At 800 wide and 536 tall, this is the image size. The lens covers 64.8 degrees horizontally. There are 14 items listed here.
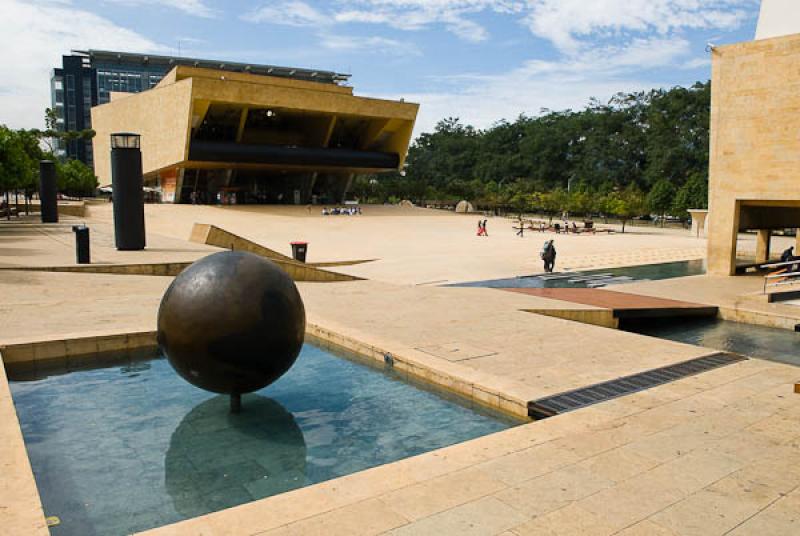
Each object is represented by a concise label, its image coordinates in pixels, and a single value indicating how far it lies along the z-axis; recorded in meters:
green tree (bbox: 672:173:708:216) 61.81
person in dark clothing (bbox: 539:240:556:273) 22.44
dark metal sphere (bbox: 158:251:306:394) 6.34
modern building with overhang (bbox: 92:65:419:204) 48.97
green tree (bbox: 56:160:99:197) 57.91
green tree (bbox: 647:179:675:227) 66.44
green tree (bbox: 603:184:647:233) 56.91
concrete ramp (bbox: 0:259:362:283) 16.80
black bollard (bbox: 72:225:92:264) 17.45
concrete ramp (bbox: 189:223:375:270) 23.60
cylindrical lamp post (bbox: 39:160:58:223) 33.22
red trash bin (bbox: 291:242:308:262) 23.08
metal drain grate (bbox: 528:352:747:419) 6.93
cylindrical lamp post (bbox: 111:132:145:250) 20.86
